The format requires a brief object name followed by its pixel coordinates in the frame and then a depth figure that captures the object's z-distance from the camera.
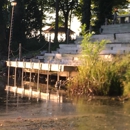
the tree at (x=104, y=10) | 31.52
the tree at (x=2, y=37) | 34.33
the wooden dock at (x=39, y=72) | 16.96
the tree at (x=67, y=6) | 52.83
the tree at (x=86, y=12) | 30.92
